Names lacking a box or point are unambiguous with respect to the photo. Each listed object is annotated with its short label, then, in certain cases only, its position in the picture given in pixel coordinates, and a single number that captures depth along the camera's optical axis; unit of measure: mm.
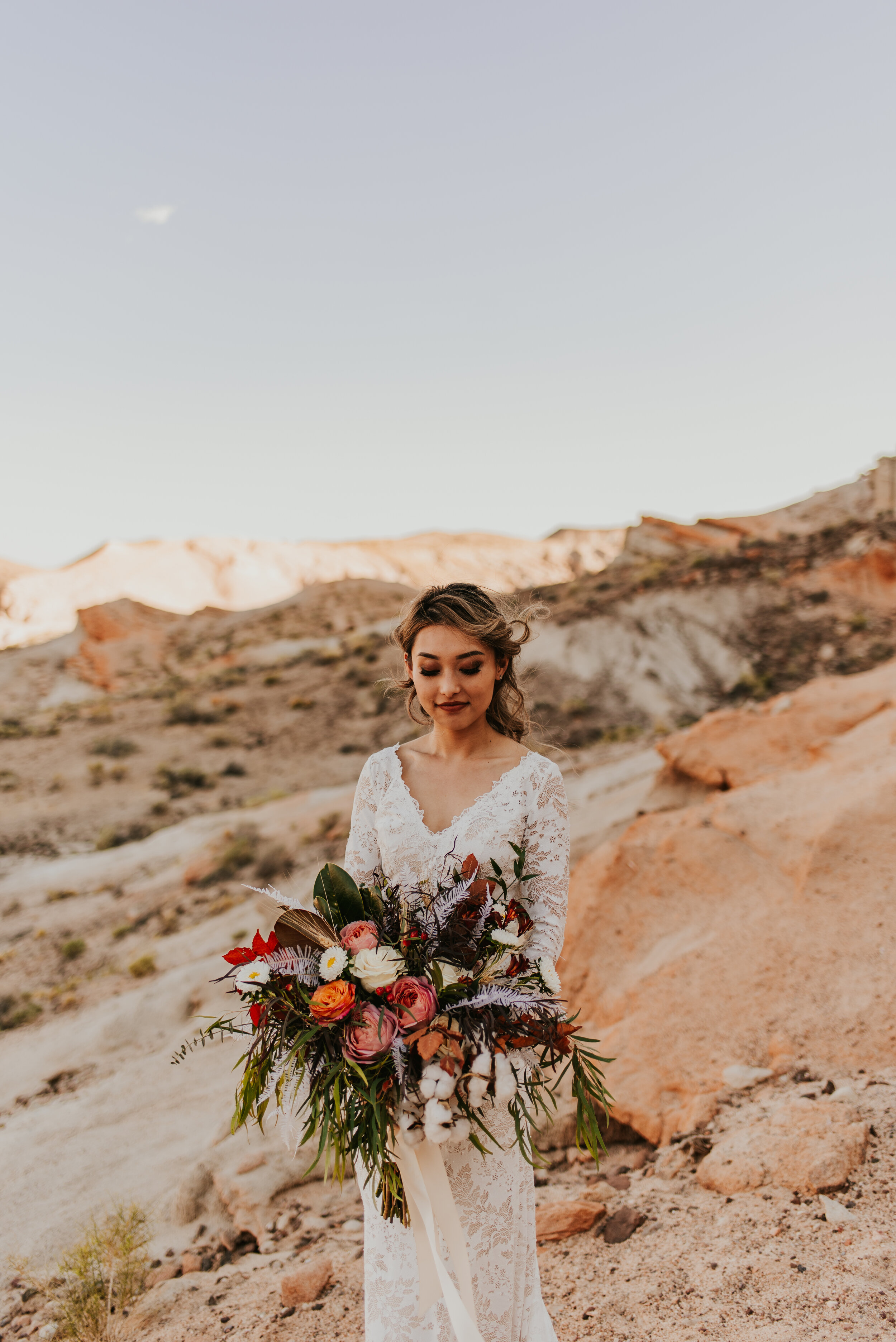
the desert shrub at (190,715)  19406
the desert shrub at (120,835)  13188
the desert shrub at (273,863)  10133
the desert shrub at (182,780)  15688
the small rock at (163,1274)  3543
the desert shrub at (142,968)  8094
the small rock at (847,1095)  3297
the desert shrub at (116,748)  17406
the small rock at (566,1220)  3211
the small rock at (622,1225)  3100
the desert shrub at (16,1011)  7582
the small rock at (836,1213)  2689
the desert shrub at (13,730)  18984
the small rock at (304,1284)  3113
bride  2045
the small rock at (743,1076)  3740
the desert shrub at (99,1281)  3156
